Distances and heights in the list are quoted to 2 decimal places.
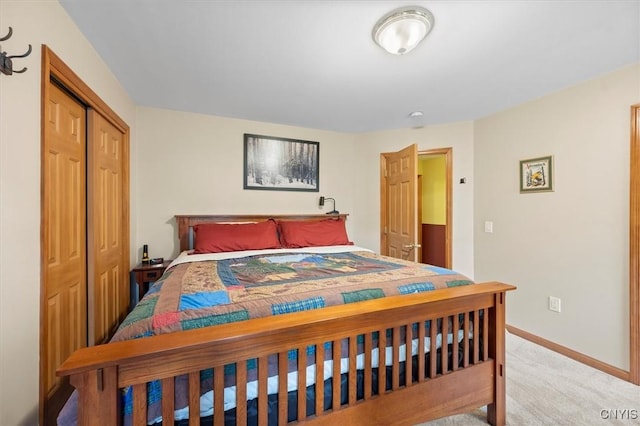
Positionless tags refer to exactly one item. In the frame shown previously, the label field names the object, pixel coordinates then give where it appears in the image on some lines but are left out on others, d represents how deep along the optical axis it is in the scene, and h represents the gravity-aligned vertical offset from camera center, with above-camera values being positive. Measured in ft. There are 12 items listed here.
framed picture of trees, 11.02 +2.09
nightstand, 8.53 -1.91
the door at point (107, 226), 6.57 -0.34
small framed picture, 8.30 +1.21
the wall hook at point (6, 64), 3.44 +1.92
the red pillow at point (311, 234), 9.75 -0.74
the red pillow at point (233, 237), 8.67 -0.78
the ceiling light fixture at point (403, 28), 4.87 +3.46
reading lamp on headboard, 12.13 +0.44
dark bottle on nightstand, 9.36 -1.38
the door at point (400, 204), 9.22 +0.36
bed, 2.92 -1.77
